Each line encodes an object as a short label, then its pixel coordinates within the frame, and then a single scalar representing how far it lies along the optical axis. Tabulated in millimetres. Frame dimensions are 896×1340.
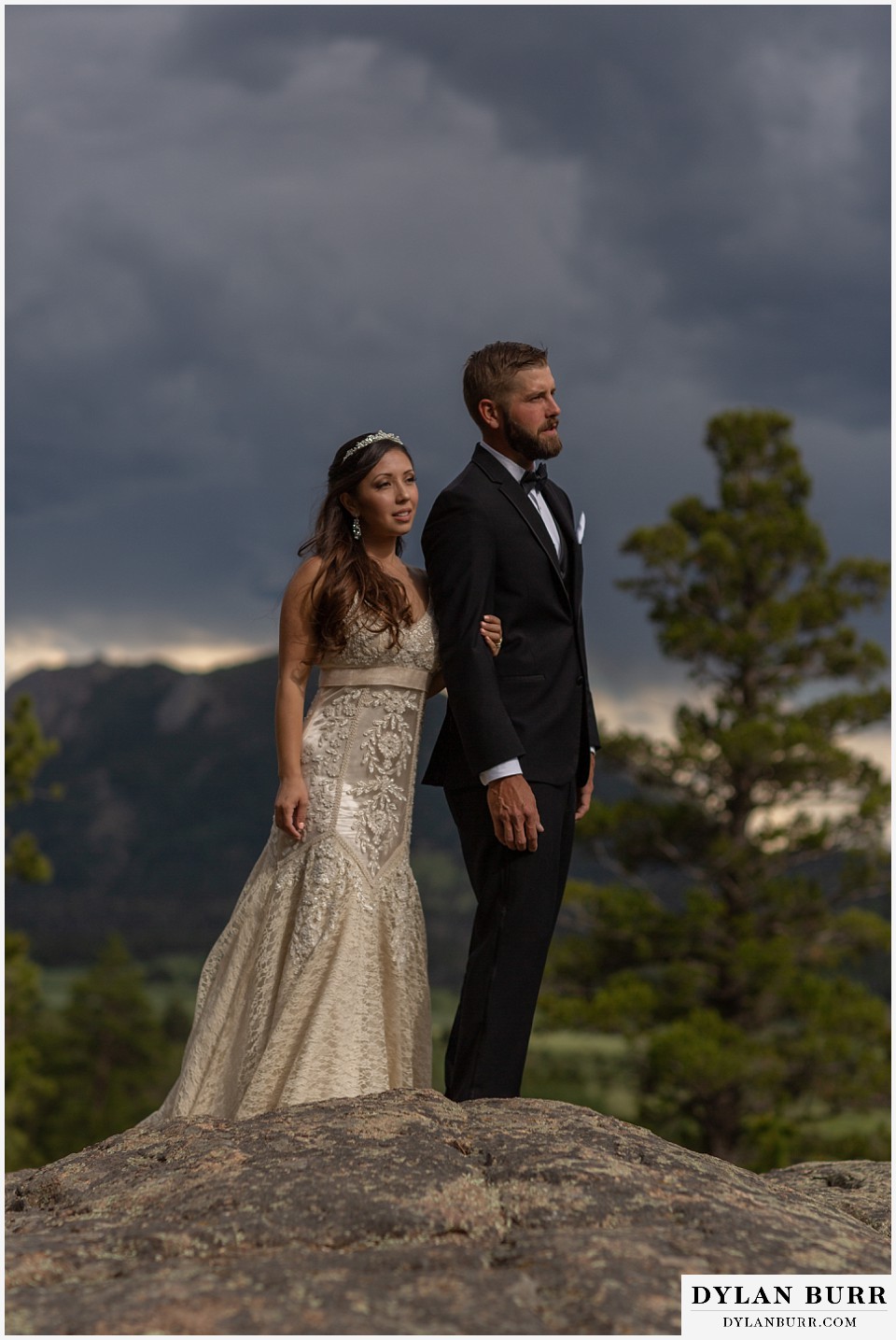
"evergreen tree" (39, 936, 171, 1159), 28469
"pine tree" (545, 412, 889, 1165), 12797
